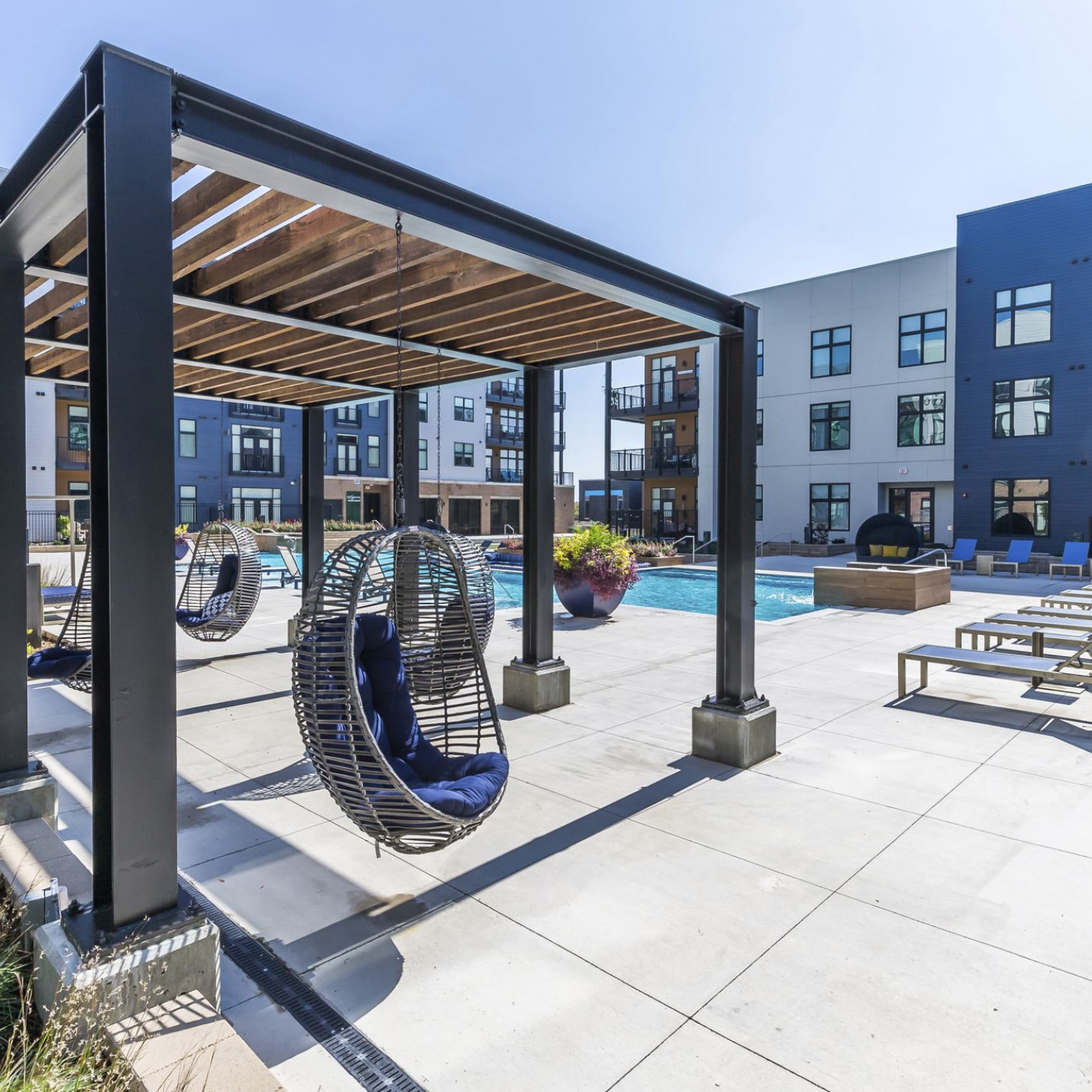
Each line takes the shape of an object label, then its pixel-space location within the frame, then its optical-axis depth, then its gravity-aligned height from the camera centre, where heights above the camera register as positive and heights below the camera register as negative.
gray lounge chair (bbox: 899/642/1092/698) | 6.34 -1.32
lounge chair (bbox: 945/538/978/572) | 21.57 -1.26
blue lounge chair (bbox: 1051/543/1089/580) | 18.98 -1.28
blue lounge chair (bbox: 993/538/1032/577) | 20.12 -1.22
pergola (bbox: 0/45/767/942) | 2.32 +1.21
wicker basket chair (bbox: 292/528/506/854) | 2.86 -0.80
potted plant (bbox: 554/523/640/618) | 11.11 -0.91
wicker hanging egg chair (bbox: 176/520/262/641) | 7.39 -0.89
